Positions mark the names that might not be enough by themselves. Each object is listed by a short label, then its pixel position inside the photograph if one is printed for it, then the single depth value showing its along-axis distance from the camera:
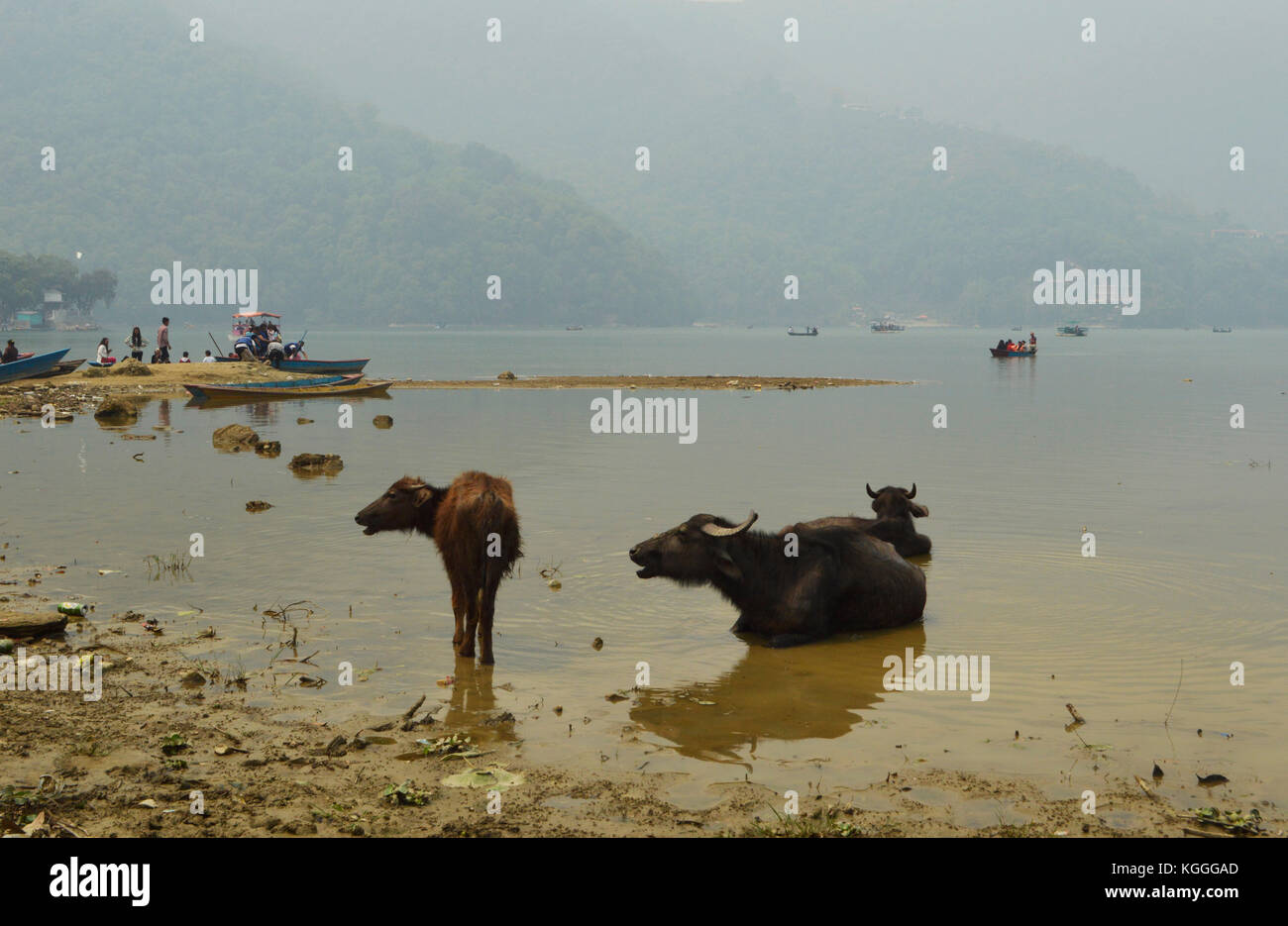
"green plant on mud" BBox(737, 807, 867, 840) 6.53
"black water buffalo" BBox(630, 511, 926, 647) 11.30
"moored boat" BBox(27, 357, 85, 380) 45.94
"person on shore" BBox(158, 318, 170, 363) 51.81
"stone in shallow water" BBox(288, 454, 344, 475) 23.78
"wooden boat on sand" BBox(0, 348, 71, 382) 43.34
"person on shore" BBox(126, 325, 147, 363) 51.42
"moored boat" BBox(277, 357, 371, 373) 49.56
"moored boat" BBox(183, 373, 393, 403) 41.75
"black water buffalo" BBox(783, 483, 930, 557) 15.24
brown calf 10.12
